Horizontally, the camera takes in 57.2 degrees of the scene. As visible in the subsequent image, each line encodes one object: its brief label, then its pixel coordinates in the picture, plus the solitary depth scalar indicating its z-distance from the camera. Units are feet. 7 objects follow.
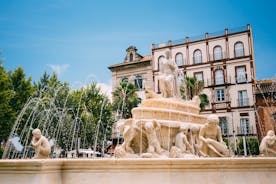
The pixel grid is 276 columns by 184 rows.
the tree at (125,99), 112.25
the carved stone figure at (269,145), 24.85
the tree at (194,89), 109.50
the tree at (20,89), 80.65
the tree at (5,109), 68.74
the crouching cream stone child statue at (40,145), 26.58
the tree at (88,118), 97.60
